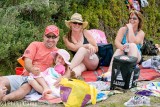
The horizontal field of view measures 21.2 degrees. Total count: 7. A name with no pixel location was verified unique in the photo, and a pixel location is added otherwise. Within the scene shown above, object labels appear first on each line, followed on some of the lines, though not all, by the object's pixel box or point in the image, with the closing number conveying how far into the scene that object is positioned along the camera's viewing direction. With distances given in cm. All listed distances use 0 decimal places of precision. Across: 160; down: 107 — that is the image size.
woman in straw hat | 725
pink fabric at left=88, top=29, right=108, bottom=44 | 827
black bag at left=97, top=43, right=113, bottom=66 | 777
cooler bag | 619
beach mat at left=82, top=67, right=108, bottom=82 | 718
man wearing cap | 579
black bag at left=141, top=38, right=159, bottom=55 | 964
